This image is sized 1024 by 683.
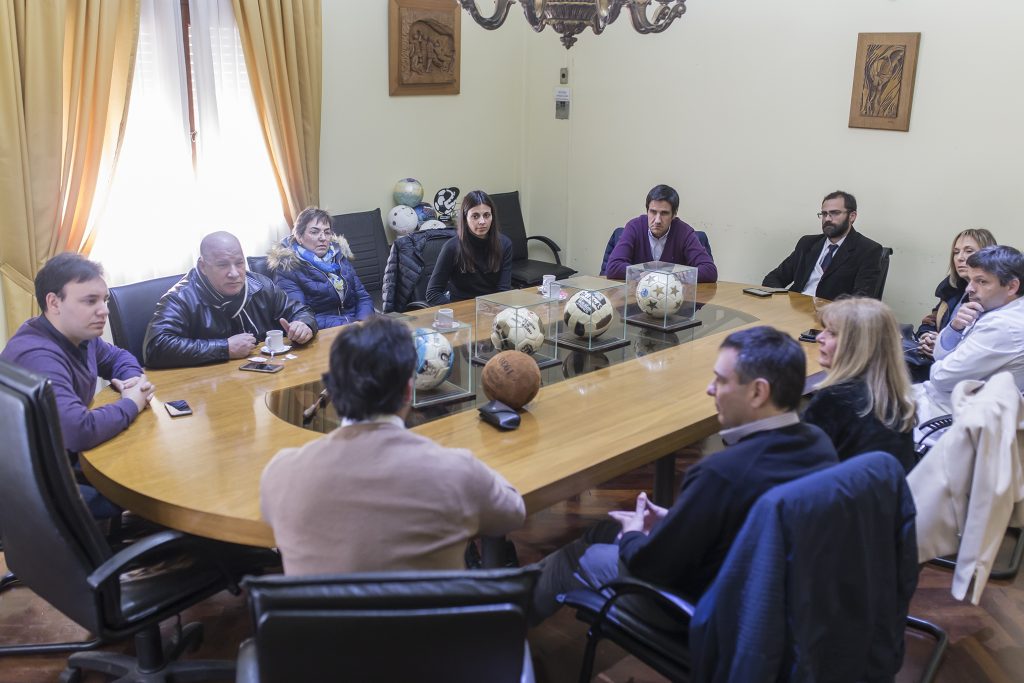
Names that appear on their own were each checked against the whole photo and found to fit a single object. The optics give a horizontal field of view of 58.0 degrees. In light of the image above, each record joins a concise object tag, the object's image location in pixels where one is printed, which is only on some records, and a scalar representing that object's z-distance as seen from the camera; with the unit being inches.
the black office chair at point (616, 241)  210.8
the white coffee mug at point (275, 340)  138.1
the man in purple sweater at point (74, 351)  104.7
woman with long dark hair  185.9
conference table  95.0
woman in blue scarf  175.2
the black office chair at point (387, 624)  63.1
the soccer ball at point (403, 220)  246.5
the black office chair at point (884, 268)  201.5
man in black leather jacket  132.5
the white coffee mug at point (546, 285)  161.3
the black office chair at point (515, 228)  272.5
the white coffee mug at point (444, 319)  127.0
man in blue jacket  83.0
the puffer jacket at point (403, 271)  192.9
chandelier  134.1
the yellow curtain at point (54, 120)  177.5
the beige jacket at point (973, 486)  103.7
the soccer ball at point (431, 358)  117.1
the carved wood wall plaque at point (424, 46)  241.0
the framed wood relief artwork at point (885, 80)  203.6
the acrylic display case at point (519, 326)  132.0
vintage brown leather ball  114.0
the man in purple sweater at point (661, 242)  193.6
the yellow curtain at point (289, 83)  211.8
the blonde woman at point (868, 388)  101.9
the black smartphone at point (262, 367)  131.5
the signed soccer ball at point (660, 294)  155.5
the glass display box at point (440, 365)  117.7
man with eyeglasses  199.3
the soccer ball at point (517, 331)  131.6
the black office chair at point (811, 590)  76.7
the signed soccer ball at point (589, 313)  141.9
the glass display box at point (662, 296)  155.9
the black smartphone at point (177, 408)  114.8
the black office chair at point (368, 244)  236.8
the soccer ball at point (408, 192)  248.7
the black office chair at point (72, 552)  85.8
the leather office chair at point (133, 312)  142.9
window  200.4
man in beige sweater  72.5
